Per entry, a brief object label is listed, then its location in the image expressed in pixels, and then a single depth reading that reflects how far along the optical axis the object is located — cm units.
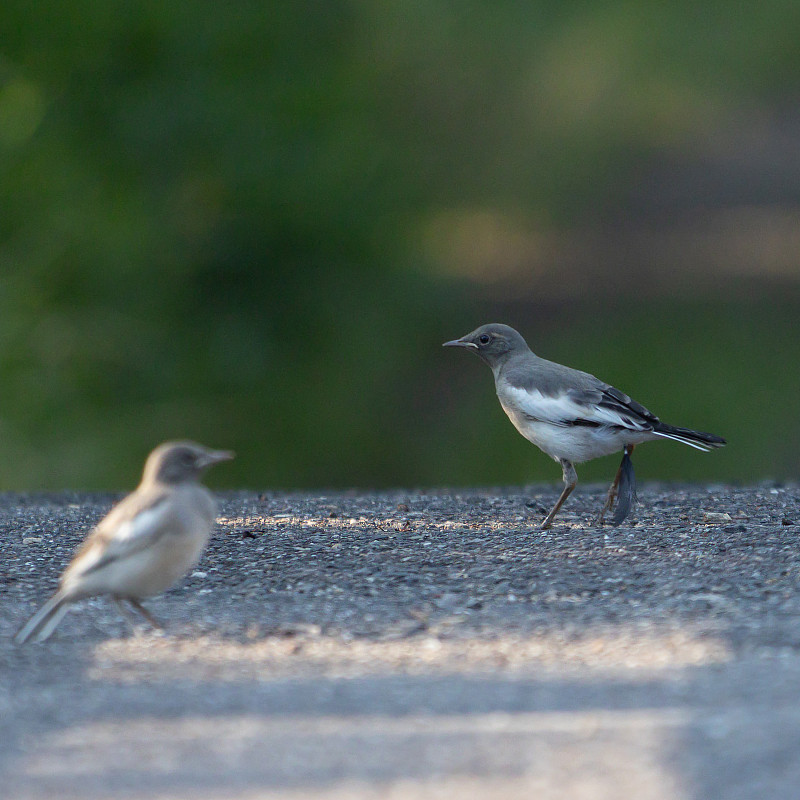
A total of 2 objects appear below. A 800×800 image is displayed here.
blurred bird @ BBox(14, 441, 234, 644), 999
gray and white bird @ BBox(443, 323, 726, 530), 1379
